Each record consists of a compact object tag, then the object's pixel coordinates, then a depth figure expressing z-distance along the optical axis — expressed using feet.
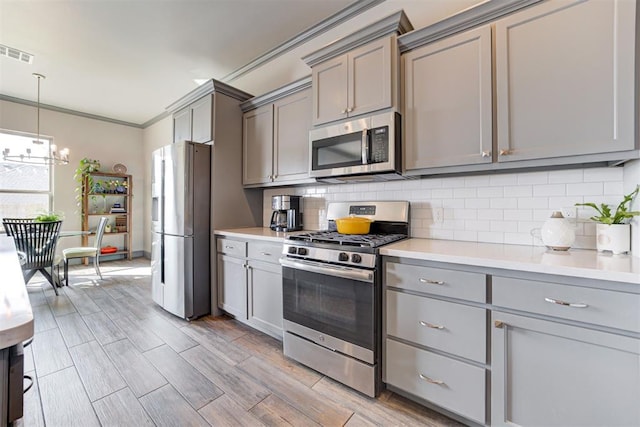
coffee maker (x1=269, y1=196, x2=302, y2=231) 9.25
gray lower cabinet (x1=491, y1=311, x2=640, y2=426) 3.55
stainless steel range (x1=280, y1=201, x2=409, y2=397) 5.47
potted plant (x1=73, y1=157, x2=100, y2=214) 16.62
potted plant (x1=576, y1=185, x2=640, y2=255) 4.57
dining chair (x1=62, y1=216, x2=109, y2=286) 12.87
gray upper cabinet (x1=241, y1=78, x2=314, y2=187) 8.54
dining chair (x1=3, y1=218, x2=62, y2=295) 10.81
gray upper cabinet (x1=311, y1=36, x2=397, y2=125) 6.36
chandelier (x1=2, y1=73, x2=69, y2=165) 12.59
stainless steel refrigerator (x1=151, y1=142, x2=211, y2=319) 9.02
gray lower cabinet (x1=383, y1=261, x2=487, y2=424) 4.52
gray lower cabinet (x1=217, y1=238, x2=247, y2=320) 8.47
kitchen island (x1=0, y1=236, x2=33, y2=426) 1.67
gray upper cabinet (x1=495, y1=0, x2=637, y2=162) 4.28
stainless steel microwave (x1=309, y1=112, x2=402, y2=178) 6.28
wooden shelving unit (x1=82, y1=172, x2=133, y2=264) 16.97
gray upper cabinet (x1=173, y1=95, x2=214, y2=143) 9.59
